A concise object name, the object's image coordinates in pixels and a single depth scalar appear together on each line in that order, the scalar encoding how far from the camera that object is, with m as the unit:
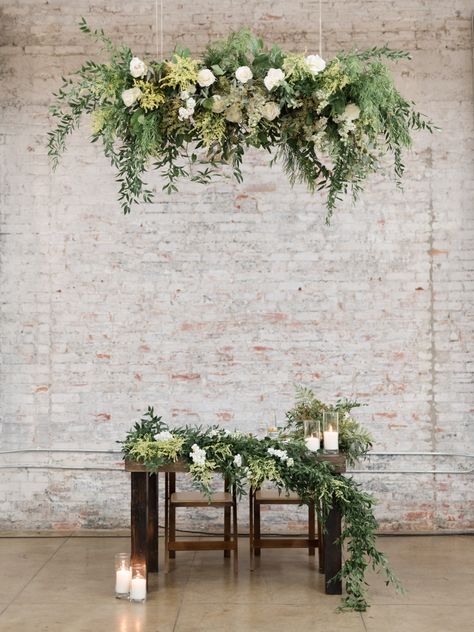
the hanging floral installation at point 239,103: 3.95
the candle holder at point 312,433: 5.08
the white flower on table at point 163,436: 4.97
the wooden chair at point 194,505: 5.40
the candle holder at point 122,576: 4.84
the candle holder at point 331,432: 5.12
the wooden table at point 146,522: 4.89
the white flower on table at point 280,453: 4.93
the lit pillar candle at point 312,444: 5.07
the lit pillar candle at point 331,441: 5.12
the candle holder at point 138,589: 4.74
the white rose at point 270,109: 3.99
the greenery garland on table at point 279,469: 4.78
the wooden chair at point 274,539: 5.44
